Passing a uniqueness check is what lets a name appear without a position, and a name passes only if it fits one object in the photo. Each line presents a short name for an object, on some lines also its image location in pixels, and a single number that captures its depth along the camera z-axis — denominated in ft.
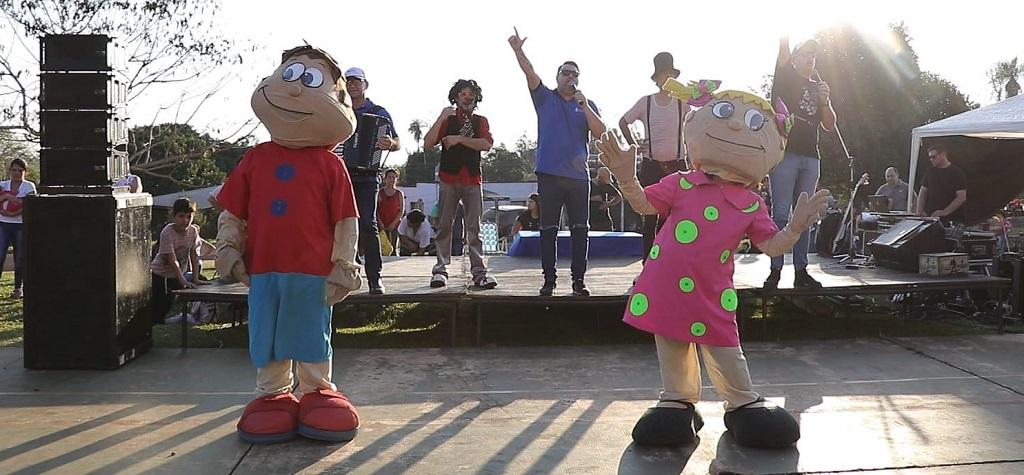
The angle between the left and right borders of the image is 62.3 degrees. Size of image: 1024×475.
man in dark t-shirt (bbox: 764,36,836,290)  20.75
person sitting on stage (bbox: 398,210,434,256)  40.98
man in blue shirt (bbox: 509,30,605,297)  20.35
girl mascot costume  13.17
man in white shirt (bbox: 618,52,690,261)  22.80
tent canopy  37.04
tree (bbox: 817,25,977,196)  101.60
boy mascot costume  13.51
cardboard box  24.73
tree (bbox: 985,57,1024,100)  189.16
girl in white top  31.32
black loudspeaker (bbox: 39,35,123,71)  17.75
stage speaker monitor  25.95
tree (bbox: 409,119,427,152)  236.96
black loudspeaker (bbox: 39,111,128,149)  17.80
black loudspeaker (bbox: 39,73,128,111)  17.78
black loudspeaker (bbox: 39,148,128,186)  17.81
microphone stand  28.32
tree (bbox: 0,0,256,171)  58.65
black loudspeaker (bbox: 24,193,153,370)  17.66
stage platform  20.90
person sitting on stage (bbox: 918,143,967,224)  31.58
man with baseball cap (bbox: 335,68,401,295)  19.66
